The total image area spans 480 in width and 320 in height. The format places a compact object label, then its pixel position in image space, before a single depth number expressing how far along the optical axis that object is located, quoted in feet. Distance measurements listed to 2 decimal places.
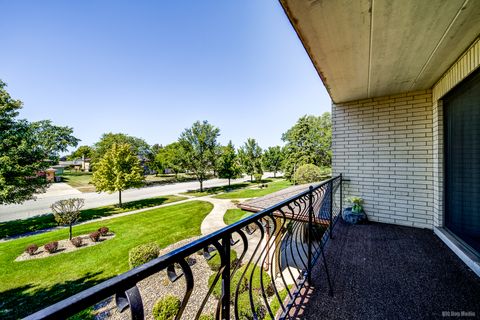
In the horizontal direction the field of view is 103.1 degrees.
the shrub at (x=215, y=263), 18.81
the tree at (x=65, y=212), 26.58
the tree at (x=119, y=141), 100.89
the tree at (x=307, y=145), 69.72
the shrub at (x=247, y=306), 13.13
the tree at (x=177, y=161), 57.72
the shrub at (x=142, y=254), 18.08
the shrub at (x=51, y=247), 22.79
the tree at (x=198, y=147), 57.52
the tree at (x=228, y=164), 62.69
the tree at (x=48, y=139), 33.88
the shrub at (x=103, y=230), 27.27
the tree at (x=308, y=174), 42.39
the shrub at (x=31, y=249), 22.22
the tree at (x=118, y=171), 41.24
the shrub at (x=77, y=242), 24.57
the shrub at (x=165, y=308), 11.94
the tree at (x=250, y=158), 75.60
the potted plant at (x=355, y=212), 12.03
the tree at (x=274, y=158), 93.09
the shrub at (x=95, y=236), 26.05
